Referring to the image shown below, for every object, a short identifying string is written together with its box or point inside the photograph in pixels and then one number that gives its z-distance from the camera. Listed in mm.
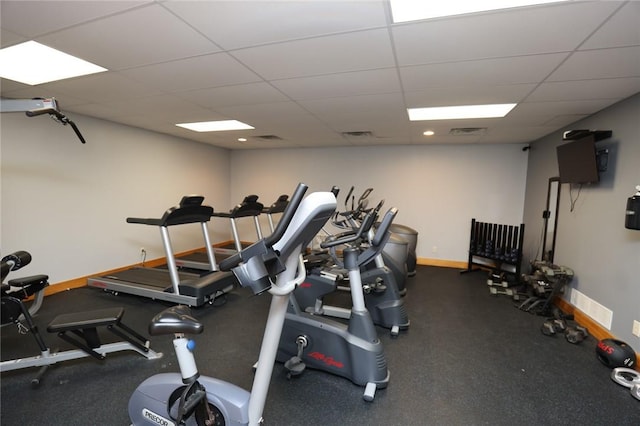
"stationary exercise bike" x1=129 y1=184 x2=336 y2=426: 1070
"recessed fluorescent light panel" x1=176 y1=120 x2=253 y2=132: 4117
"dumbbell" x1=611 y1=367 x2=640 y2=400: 2074
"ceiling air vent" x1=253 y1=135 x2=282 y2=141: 5031
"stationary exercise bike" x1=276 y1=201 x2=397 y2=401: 2074
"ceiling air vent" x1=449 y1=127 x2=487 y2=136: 4106
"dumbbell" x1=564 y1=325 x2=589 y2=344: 2750
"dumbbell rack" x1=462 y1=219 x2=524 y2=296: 4513
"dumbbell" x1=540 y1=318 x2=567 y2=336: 2930
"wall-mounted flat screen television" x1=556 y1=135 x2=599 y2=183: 2922
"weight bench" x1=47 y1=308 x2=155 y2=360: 2076
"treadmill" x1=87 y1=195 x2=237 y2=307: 3400
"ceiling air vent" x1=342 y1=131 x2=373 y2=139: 4564
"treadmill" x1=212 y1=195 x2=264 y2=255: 4434
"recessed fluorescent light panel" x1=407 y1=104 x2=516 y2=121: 3111
